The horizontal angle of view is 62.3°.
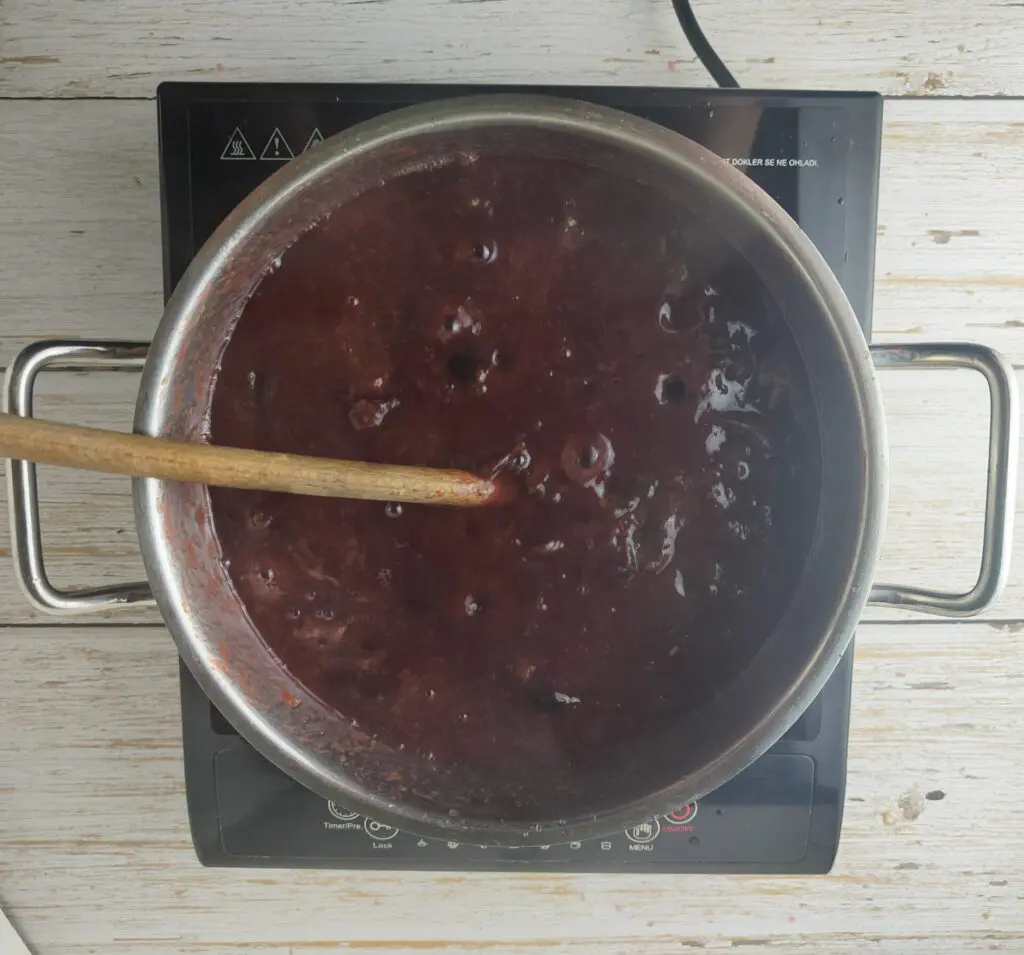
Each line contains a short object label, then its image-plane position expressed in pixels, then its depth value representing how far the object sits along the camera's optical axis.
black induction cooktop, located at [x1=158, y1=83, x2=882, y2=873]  0.65
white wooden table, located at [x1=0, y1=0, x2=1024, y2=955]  0.73
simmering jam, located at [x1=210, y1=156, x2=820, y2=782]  0.58
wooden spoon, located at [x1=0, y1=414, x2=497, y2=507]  0.47
